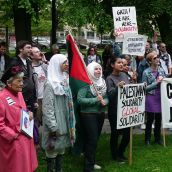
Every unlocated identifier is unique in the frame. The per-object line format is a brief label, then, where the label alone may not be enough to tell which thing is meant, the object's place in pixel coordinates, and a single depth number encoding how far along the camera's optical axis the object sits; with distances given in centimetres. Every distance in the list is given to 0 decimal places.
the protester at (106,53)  1224
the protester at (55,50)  983
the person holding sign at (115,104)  633
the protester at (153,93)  742
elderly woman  445
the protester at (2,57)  971
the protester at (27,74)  596
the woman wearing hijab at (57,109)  540
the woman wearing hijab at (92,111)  585
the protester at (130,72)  647
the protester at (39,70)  660
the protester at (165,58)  954
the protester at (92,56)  1205
